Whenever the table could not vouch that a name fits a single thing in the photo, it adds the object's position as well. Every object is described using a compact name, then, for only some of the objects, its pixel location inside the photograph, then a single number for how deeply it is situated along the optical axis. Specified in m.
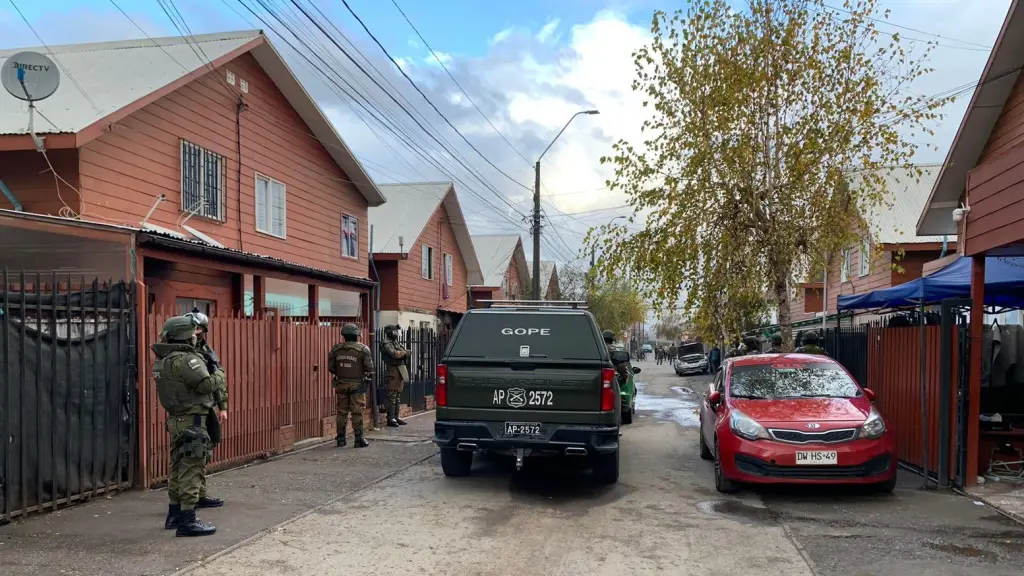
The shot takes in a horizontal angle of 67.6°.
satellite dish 9.45
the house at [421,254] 23.92
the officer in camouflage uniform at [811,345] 11.76
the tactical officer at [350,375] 10.90
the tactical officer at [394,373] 13.59
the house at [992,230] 7.48
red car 7.41
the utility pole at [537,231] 21.33
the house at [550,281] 43.46
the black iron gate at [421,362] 16.42
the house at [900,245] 20.84
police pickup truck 7.59
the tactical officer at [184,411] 5.91
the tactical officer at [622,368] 12.96
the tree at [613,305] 45.05
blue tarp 9.76
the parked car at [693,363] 38.12
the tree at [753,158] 12.45
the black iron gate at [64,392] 6.18
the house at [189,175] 9.63
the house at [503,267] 36.72
